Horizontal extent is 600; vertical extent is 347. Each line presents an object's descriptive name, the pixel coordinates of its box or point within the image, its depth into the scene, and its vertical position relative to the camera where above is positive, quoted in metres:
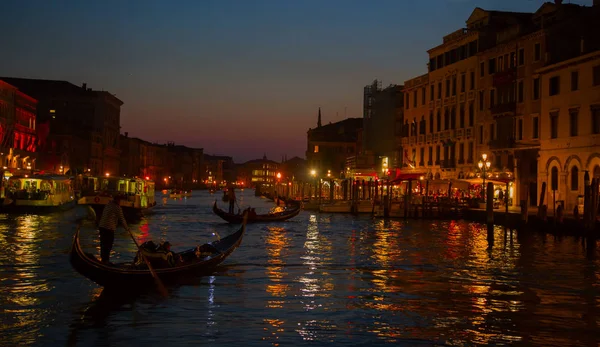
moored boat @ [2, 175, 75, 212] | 42.62 +0.04
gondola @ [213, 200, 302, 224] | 37.38 -0.79
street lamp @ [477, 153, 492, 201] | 37.38 +1.88
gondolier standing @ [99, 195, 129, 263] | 14.81 -0.51
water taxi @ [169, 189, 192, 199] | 102.50 +0.40
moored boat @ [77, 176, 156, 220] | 35.44 +0.20
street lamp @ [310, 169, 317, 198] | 84.65 +2.79
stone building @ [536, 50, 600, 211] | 32.94 +3.41
